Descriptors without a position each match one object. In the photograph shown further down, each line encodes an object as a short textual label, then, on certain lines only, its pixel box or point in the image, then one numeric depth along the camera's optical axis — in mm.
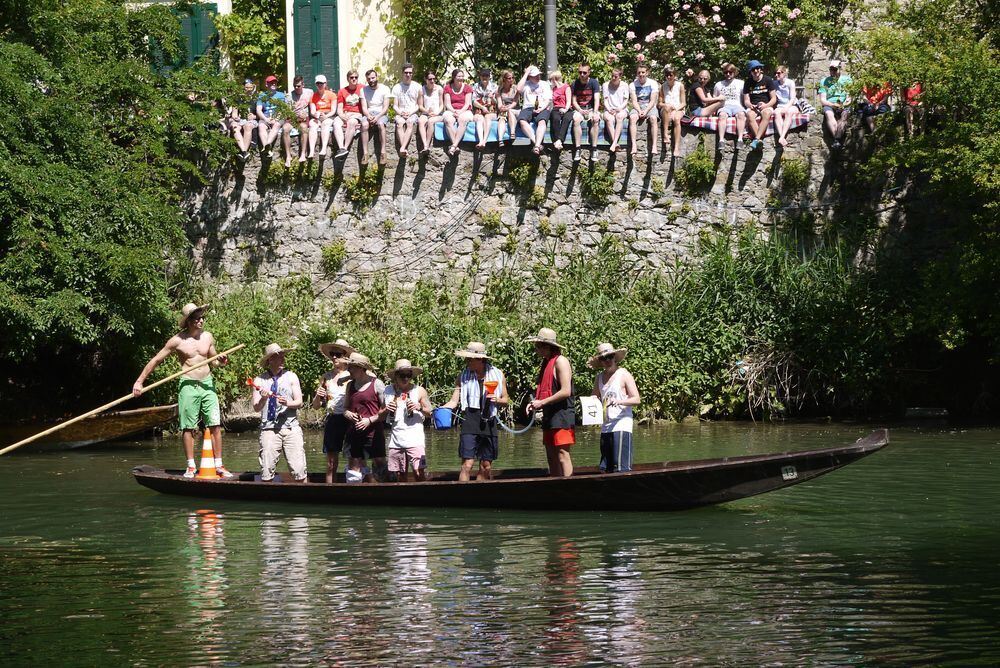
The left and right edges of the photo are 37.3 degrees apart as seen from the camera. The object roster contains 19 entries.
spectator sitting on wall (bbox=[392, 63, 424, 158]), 23609
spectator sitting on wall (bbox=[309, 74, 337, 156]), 23578
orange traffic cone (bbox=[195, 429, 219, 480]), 15438
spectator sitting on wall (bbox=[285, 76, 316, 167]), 23672
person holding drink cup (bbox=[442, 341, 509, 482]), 13820
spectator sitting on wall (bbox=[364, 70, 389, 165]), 23688
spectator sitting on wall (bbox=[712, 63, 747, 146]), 23219
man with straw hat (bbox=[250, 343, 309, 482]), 14758
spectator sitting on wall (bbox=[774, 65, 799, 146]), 23047
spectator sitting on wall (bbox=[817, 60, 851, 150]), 23016
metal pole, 23578
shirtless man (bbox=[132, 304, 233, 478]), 15367
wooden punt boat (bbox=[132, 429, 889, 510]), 12633
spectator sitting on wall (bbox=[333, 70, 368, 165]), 23578
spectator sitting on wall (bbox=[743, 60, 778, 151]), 23031
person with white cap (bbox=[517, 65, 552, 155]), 23109
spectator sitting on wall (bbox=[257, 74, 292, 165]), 23719
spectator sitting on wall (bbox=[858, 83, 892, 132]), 22620
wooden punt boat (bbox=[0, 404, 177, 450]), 19172
